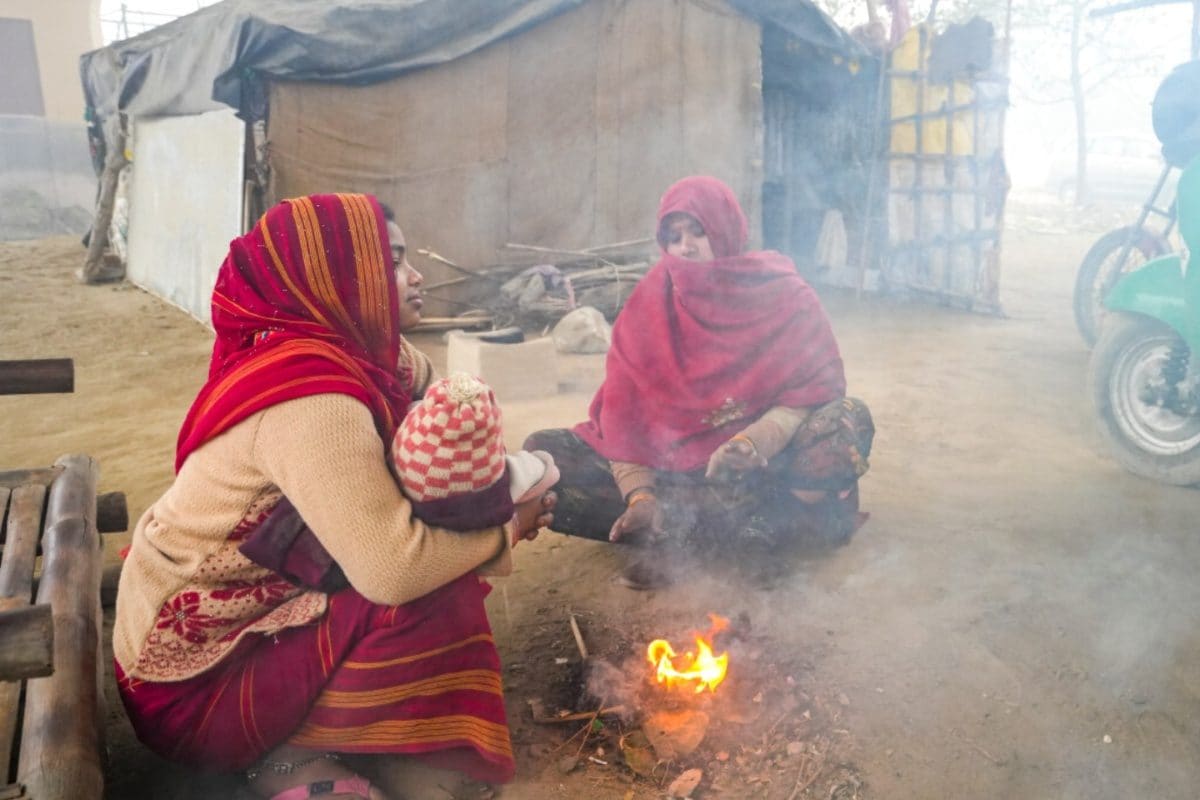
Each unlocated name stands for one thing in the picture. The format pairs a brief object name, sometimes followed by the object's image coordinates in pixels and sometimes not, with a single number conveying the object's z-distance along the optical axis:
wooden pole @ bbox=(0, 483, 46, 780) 1.94
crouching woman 1.74
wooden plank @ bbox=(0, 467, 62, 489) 3.13
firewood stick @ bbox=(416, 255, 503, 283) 7.75
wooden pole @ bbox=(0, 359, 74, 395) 2.66
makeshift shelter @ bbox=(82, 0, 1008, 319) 7.04
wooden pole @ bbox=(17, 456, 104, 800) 1.66
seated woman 3.18
